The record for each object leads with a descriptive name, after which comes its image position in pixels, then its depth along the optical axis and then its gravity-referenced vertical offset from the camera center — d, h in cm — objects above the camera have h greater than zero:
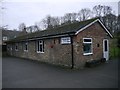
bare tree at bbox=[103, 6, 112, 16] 2920 +1172
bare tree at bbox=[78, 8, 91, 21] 3280 +1210
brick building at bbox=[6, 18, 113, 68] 802 +5
